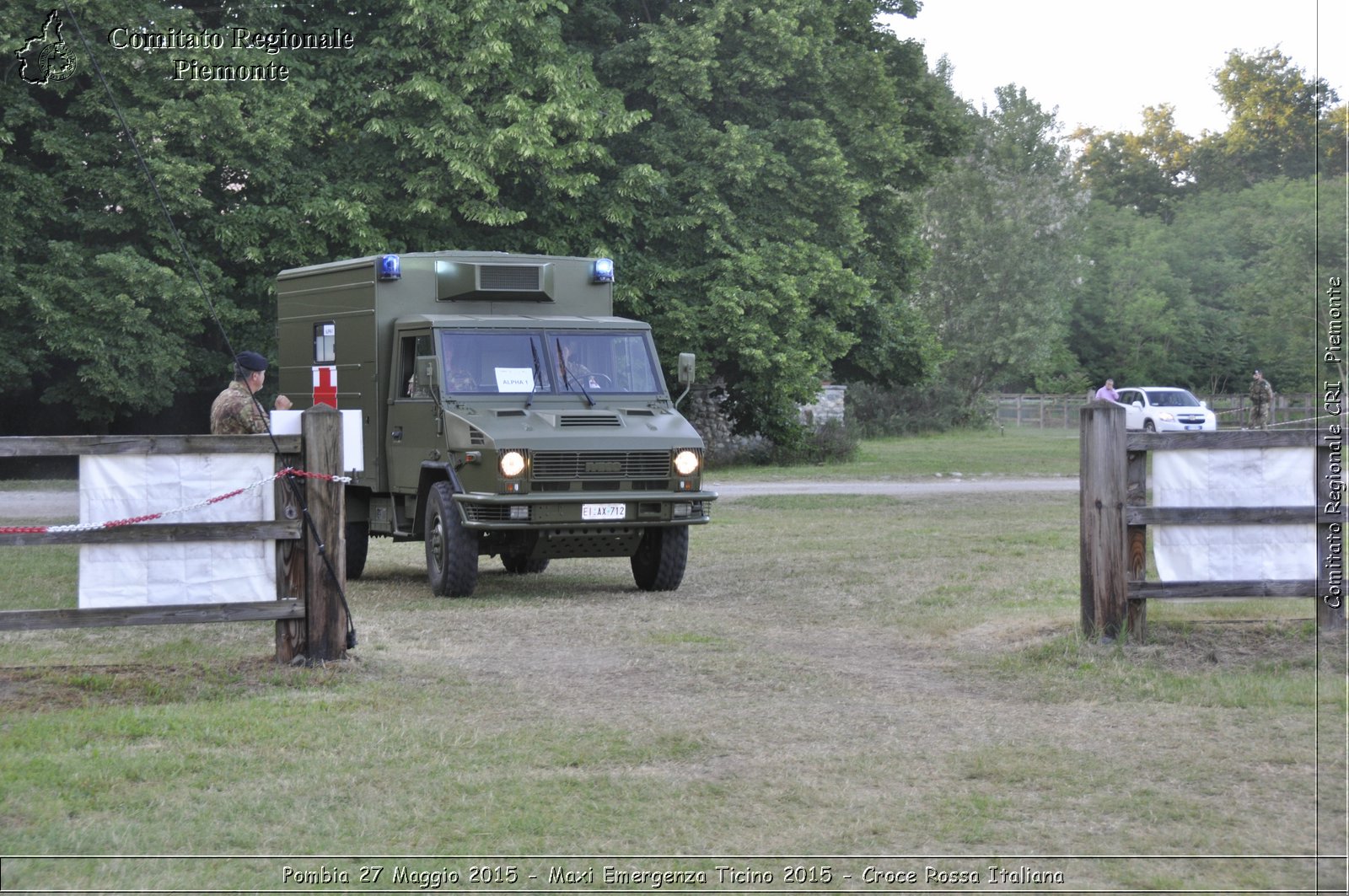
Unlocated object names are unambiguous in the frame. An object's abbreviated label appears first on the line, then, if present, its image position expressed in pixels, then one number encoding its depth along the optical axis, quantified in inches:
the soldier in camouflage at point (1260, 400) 1653.5
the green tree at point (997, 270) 2854.3
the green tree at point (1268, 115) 2878.9
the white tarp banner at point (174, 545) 345.7
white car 1908.2
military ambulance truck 530.7
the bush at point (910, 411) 2415.1
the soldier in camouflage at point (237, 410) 517.7
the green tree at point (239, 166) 1112.8
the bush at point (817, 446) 1476.4
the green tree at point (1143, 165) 3727.9
